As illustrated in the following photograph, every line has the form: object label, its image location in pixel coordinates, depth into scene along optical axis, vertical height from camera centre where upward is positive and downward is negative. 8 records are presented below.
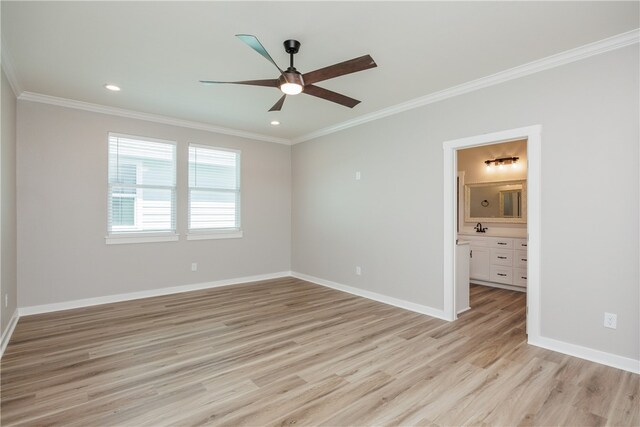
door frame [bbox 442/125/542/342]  3.10 +0.07
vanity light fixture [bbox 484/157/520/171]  5.56 +0.96
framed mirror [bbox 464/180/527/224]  5.46 +0.26
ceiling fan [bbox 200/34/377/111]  2.36 +1.09
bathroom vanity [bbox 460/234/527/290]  5.09 -0.73
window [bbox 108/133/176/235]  4.60 +0.41
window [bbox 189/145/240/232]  5.31 +0.42
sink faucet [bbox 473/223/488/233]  5.92 -0.23
